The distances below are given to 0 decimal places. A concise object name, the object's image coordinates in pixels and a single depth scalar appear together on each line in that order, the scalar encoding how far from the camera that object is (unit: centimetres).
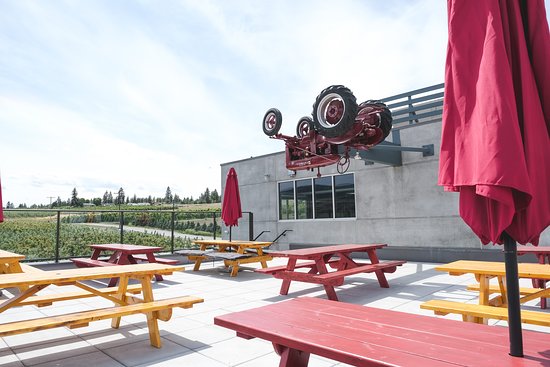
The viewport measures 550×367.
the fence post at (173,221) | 981
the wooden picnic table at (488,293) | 268
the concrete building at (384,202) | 873
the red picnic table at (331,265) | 487
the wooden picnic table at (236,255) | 715
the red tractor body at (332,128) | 612
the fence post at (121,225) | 884
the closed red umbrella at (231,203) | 926
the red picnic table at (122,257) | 628
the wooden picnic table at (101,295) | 280
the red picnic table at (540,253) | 476
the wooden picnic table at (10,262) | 472
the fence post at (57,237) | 803
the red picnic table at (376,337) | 143
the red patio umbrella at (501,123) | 127
